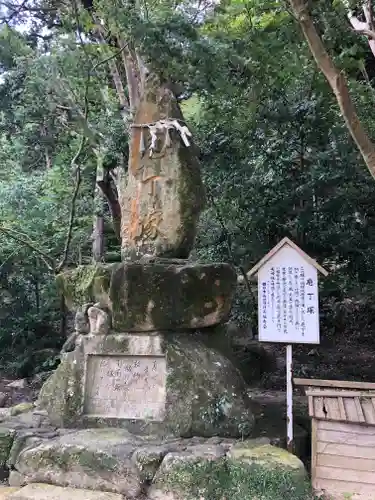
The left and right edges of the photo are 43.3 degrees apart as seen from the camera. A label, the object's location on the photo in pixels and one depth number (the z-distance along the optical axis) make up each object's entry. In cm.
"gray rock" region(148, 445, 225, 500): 324
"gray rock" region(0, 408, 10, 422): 435
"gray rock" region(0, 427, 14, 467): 379
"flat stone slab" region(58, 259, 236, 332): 399
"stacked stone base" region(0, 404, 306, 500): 325
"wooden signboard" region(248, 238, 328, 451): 378
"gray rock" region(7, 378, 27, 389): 733
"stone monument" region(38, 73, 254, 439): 386
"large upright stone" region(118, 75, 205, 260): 448
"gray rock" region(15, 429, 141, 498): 337
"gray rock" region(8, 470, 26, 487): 355
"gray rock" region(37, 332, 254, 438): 380
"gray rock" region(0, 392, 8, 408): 642
